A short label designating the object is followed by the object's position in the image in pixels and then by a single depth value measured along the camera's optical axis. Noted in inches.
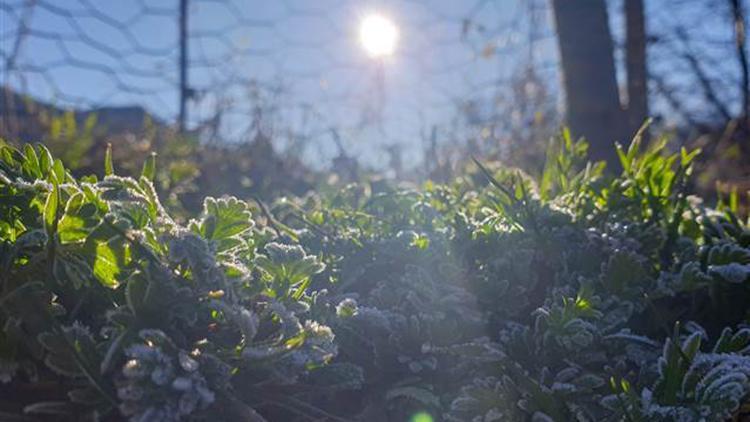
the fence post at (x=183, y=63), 124.3
